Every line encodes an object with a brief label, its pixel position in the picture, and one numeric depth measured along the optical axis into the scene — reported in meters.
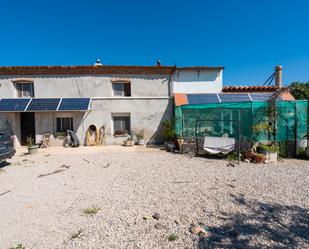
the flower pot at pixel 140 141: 11.98
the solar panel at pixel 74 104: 11.23
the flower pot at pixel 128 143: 11.87
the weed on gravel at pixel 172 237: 2.72
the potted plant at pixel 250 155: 7.32
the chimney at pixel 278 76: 15.08
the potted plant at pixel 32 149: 9.56
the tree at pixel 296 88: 8.02
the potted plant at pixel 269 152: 7.27
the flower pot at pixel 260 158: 7.10
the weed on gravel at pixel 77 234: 2.81
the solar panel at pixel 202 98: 11.60
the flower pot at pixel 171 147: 9.65
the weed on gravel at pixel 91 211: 3.55
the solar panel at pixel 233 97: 11.84
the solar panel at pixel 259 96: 11.77
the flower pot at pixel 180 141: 9.14
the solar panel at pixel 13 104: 11.07
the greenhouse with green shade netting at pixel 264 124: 7.88
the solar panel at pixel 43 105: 11.12
